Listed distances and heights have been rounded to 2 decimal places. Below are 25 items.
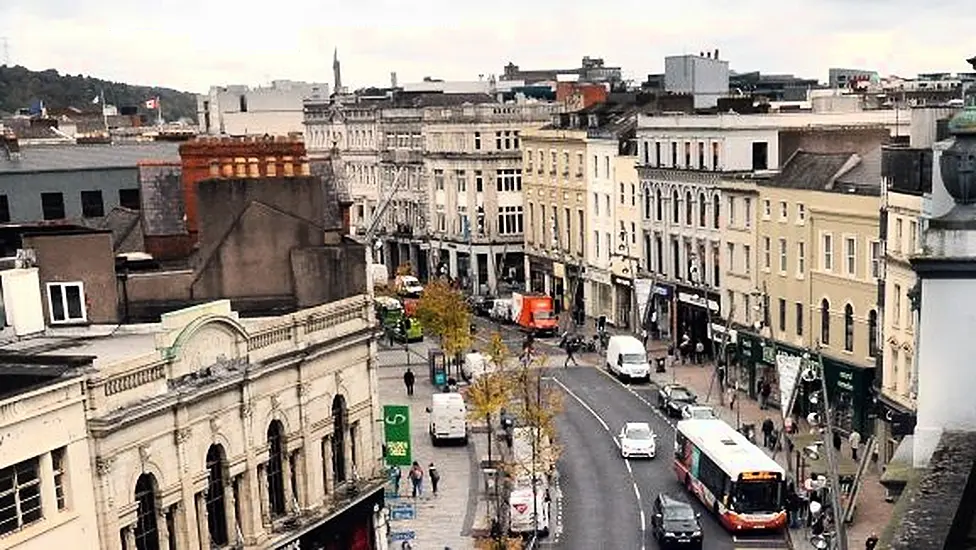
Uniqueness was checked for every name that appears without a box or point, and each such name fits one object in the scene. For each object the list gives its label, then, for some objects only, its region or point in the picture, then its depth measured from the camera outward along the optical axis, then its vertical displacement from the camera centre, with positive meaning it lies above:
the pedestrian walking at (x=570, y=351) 69.72 -14.97
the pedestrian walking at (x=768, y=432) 51.06 -14.81
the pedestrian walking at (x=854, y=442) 47.62 -14.49
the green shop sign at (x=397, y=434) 40.72 -11.48
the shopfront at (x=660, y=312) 74.56 -13.92
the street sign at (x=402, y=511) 40.16 -14.17
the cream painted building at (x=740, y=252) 63.19 -8.69
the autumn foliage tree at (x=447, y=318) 64.56 -11.96
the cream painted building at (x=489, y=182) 98.75 -6.48
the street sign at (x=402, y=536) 37.02 -13.62
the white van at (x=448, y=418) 52.34 -13.89
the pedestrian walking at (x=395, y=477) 45.34 -14.37
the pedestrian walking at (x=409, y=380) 62.72 -14.55
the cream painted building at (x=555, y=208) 87.69 -8.21
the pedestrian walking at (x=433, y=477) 45.66 -14.48
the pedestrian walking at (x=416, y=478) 44.81 -14.17
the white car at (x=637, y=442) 49.78 -14.59
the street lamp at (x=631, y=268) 78.69 -11.42
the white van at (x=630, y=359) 63.69 -14.22
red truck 79.50 -14.36
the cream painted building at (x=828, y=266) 52.16 -8.43
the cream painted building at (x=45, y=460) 23.55 -7.00
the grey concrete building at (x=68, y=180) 55.22 -2.72
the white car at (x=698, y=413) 51.38 -14.03
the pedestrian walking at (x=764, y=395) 58.22 -14.99
